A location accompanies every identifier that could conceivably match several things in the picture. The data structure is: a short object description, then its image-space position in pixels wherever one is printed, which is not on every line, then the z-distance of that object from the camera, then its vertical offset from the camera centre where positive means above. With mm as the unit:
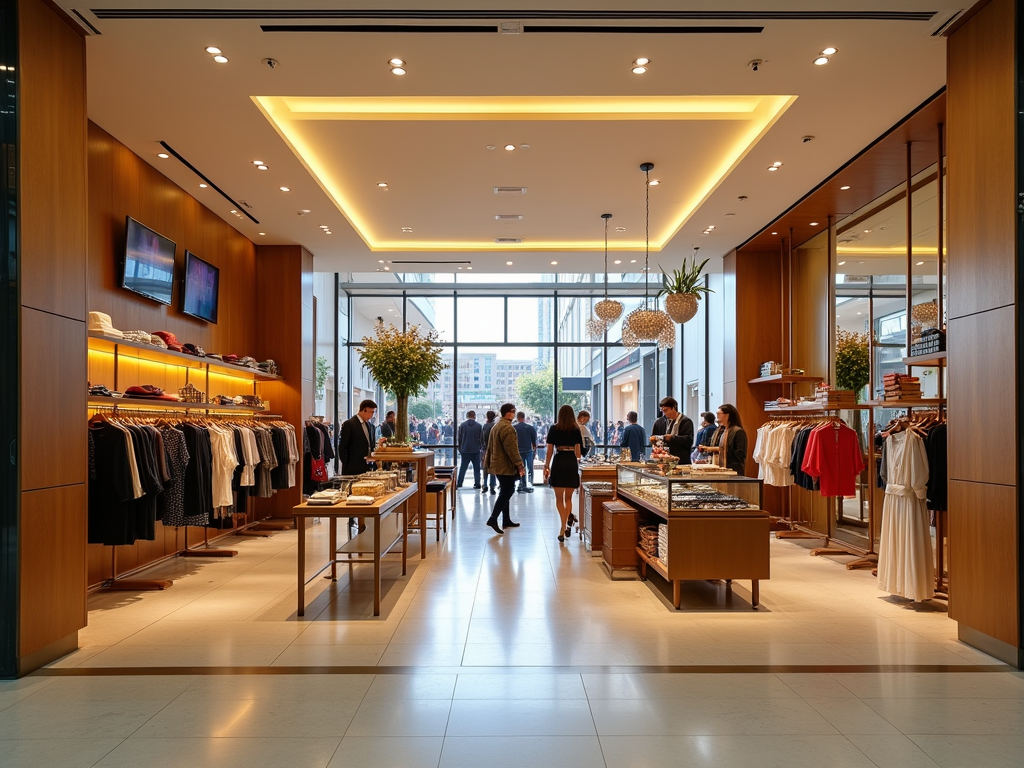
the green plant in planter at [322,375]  13672 +420
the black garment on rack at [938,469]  5281 -526
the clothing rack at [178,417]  6059 -262
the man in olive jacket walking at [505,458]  8773 -751
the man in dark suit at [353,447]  8734 -618
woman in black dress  8375 -740
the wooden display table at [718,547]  5301 -1111
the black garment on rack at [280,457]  8820 -756
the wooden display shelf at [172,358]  5941 +390
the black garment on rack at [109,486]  5355 -678
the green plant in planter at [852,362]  8273 +421
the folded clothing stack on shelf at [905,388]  6047 +84
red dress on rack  7508 -652
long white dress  5375 -971
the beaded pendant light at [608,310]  8922 +1091
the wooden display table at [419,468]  7496 -787
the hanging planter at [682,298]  8031 +1115
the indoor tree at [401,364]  8062 +370
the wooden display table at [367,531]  5086 -1162
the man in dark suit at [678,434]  8898 -464
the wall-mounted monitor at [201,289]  7828 +1224
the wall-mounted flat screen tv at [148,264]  6539 +1286
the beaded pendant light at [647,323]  8117 +851
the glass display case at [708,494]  5379 -734
